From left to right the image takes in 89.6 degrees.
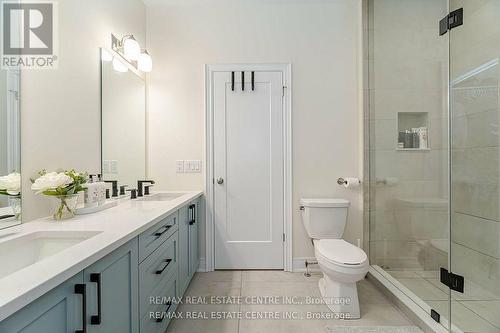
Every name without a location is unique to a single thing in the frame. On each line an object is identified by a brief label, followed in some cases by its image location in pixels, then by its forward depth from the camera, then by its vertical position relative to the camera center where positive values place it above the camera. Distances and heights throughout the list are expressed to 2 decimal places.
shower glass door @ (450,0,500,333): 1.65 +0.05
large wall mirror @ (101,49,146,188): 1.89 +0.38
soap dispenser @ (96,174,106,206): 1.53 -0.17
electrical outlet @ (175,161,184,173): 2.51 -0.01
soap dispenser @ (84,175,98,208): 1.45 -0.17
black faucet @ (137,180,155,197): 2.16 -0.19
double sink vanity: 0.63 -0.36
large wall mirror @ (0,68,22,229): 1.13 +0.07
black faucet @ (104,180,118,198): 1.93 -0.18
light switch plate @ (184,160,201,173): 2.50 +0.00
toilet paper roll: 2.38 -0.16
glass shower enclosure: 1.66 +0.08
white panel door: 2.47 -0.07
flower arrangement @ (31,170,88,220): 1.20 -0.11
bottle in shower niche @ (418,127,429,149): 2.11 +0.24
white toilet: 1.72 -0.65
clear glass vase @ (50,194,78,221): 1.30 -0.21
